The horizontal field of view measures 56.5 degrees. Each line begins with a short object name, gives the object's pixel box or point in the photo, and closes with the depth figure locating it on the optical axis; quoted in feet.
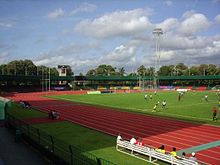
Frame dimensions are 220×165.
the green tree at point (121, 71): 450.24
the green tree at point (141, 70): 438.77
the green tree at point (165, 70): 415.35
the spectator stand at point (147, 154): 30.17
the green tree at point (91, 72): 457.82
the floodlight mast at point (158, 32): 235.54
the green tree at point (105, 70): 428.39
